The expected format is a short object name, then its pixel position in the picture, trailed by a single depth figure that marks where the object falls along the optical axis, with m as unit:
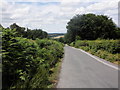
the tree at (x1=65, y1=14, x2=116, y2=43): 61.24
